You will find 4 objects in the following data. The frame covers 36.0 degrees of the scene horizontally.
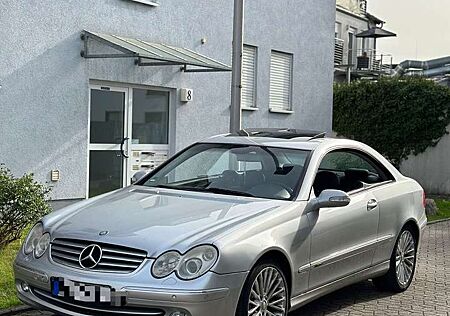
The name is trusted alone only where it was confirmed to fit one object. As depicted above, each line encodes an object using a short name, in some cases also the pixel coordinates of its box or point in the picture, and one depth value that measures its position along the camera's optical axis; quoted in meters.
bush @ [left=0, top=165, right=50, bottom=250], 7.59
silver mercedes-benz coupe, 4.85
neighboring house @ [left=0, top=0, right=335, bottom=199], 10.77
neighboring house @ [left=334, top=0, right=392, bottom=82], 36.03
